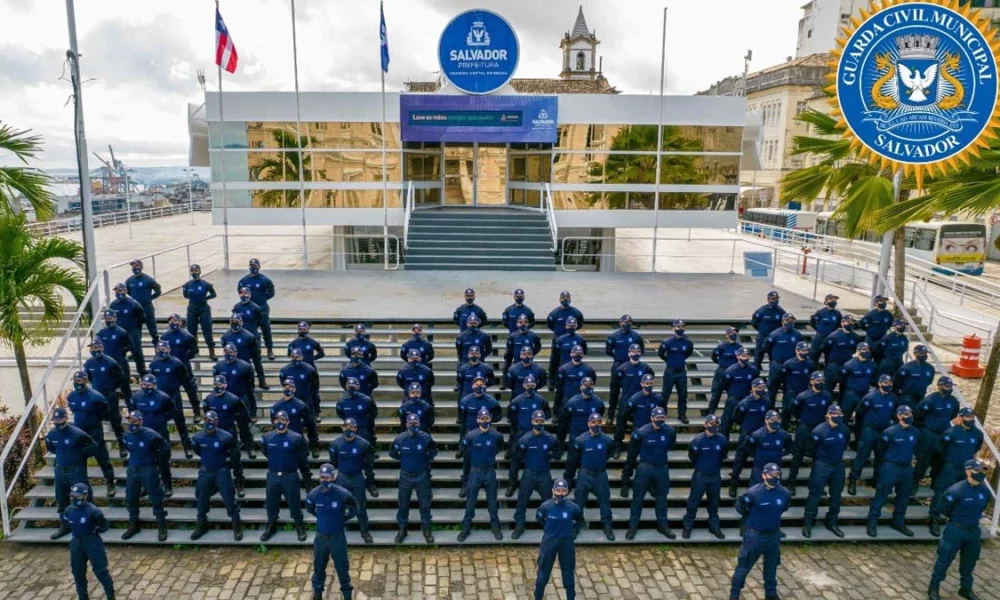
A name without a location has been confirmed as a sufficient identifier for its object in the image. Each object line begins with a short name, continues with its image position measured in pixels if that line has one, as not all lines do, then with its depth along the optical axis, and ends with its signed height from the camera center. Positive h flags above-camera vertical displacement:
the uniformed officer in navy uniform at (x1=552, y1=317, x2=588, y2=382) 10.72 -2.32
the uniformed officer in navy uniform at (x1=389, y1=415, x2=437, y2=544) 8.37 -3.45
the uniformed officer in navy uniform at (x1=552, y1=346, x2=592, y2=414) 9.63 -2.53
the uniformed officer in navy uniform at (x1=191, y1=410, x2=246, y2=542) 8.34 -3.53
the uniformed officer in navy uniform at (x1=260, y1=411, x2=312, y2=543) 8.20 -3.36
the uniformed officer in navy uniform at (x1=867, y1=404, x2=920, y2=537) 8.71 -3.48
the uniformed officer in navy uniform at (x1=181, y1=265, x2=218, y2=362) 11.45 -1.93
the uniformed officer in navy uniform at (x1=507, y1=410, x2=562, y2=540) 8.45 -3.36
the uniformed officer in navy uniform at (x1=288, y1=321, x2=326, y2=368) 10.23 -2.32
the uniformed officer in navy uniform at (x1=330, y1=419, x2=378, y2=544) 8.30 -3.34
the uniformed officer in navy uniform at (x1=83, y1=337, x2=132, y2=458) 9.52 -2.66
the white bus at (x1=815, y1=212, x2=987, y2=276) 32.06 -1.78
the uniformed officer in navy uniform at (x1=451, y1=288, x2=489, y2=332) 11.31 -1.92
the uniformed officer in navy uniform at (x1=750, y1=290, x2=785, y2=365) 11.39 -1.96
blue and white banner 19.45 +2.43
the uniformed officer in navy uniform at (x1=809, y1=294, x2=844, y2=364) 11.30 -1.95
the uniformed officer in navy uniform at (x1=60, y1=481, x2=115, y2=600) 7.19 -3.83
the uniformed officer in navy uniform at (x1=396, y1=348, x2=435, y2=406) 9.77 -2.61
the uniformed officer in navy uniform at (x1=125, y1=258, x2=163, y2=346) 11.23 -1.67
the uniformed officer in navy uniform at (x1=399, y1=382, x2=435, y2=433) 9.02 -2.89
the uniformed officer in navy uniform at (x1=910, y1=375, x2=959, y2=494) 9.12 -2.94
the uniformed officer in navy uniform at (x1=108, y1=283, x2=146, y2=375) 10.70 -2.03
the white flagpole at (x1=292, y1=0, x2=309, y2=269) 17.72 +1.85
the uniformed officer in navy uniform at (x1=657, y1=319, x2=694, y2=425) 10.30 -2.47
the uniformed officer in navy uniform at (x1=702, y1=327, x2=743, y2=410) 10.23 -2.35
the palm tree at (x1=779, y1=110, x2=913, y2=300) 11.05 +0.45
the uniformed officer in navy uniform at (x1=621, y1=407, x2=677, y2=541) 8.49 -3.46
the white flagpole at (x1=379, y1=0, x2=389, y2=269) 18.58 -0.24
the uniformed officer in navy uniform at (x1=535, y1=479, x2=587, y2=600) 7.27 -3.71
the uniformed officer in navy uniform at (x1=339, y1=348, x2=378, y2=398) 9.61 -2.57
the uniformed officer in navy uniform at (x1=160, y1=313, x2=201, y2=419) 10.24 -2.35
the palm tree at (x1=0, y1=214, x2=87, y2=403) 9.62 -1.34
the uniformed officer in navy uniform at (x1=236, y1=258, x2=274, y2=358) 11.72 -1.71
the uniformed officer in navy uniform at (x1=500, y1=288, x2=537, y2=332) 11.49 -1.96
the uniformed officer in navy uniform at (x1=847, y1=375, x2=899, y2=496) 9.23 -2.96
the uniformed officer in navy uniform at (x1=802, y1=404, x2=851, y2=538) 8.66 -3.41
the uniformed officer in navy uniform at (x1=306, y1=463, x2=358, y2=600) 7.30 -3.66
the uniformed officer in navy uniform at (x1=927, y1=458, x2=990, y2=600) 7.62 -3.69
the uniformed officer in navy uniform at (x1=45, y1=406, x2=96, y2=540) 8.28 -3.28
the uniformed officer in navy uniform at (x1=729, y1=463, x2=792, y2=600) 7.38 -3.65
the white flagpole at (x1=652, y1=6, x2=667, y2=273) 17.91 +1.63
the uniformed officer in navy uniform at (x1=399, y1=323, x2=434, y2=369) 10.27 -2.30
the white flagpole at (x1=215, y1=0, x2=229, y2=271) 18.06 -0.03
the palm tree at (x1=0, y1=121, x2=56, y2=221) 10.09 +0.15
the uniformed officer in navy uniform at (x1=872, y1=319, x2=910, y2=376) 10.48 -2.24
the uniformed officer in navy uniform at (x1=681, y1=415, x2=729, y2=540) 8.43 -3.44
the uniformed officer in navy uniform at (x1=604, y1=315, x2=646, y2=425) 10.40 -2.25
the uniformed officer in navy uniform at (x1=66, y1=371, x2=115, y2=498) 8.81 -2.93
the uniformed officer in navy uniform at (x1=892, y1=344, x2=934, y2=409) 9.67 -2.52
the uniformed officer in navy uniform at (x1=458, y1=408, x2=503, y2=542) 8.44 -3.46
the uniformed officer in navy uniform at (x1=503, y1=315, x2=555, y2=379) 10.68 -2.25
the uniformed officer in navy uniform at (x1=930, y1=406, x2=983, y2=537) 8.58 -3.14
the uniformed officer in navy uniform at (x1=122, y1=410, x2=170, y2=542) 8.35 -3.54
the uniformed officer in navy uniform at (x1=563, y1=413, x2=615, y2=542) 8.35 -3.36
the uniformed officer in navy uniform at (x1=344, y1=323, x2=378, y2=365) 10.20 -2.28
